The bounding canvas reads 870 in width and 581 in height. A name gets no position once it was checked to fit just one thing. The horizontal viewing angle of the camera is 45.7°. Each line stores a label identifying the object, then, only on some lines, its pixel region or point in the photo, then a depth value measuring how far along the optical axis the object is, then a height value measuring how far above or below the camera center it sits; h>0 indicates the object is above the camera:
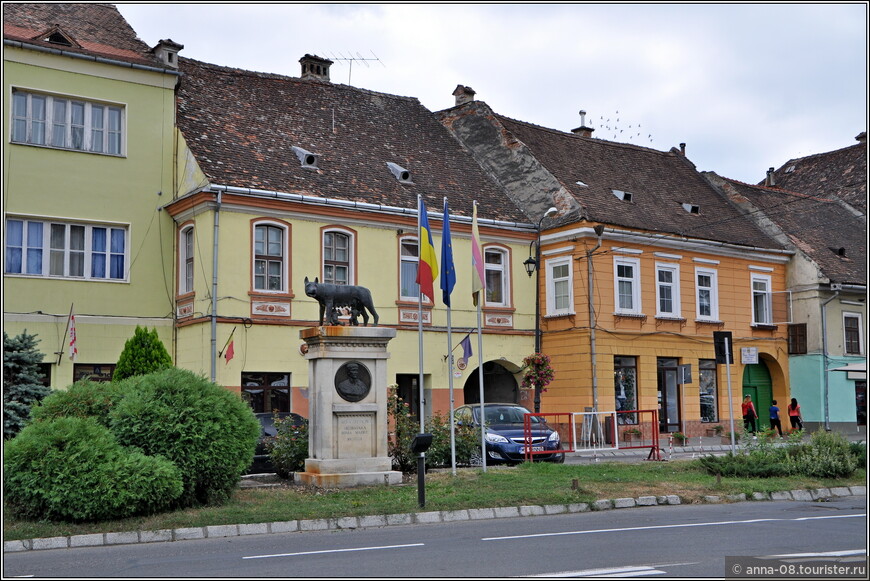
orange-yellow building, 33.44 +4.10
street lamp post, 33.12 +4.22
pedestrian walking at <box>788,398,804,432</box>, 34.56 -0.56
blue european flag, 20.19 +2.62
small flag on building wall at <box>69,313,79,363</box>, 21.83 +1.47
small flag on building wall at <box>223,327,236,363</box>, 27.47 +1.35
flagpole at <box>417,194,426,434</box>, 20.00 +3.05
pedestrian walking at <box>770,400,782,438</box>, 35.28 -0.71
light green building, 26.59 +5.80
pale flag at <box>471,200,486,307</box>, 20.64 +2.67
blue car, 22.83 -0.84
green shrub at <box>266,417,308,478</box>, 18.83 -0.87
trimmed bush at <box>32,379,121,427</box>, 15.59 +0.01
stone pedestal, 17.66 -0.11
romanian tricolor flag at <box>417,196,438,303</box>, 20.05 +2.69
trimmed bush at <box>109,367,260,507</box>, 15.00 -0.40
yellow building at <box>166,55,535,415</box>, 28.00 +4.91
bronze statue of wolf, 18.41 +1.83
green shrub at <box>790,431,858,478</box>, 19.19 -1.16
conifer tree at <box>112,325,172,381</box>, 24.69 +1.12
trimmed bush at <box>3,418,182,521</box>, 13.69 -0.98
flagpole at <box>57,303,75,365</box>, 26.67 +1.38
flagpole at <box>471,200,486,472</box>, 20.64 +2.66
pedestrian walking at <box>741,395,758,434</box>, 33.72 -0.50
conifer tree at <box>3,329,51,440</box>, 19.48 +0.44
